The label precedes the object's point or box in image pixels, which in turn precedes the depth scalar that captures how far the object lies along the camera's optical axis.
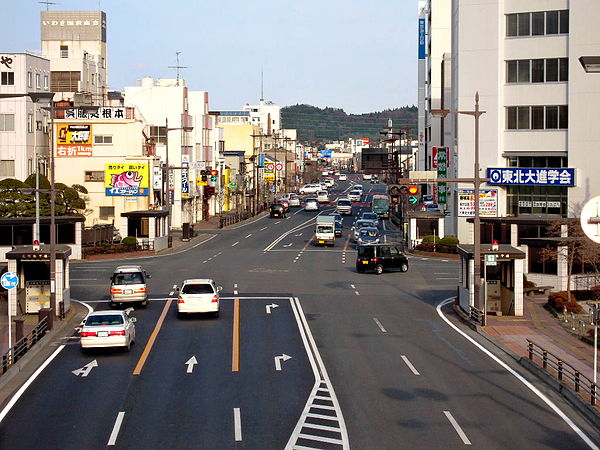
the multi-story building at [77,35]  137.27
